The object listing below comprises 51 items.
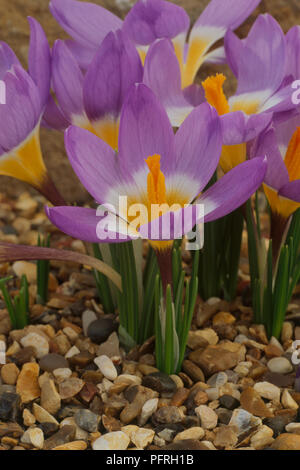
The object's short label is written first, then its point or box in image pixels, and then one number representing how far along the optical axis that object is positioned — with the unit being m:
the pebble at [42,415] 0.44
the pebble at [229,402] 0.45
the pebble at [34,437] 0.43
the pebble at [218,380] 0.46
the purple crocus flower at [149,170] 0.41
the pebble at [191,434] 0.44
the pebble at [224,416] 0.44
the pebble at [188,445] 0.43
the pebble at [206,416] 0.44
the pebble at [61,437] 0.43
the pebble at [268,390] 0.45
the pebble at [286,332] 0.48
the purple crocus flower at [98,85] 0.43
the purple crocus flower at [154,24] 0.45
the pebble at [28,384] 0.45
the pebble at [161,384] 0.45
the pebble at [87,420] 0.44
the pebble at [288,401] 0.45
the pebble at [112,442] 0.43
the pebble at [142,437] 0.43
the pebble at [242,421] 0.44
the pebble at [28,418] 0.44
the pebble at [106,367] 0.46
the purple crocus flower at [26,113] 0.42
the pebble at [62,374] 0.46
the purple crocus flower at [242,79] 0.44
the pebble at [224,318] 0.48
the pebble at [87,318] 0.48
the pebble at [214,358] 0.46
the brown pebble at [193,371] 0.46
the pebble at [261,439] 0.44
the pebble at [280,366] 0.46
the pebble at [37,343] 0.47
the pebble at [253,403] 0.45
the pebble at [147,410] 0.44
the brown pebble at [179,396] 0.45
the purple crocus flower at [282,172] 0.43
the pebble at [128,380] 0.45
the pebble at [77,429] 0.44
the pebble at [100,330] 0.48
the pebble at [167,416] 0.44
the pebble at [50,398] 0.45
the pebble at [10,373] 0.46
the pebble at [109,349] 0.47
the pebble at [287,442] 0.43
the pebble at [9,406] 0.44
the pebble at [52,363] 0.46
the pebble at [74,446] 0.43
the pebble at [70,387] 0.45
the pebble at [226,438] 0.44
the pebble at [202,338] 0.47
